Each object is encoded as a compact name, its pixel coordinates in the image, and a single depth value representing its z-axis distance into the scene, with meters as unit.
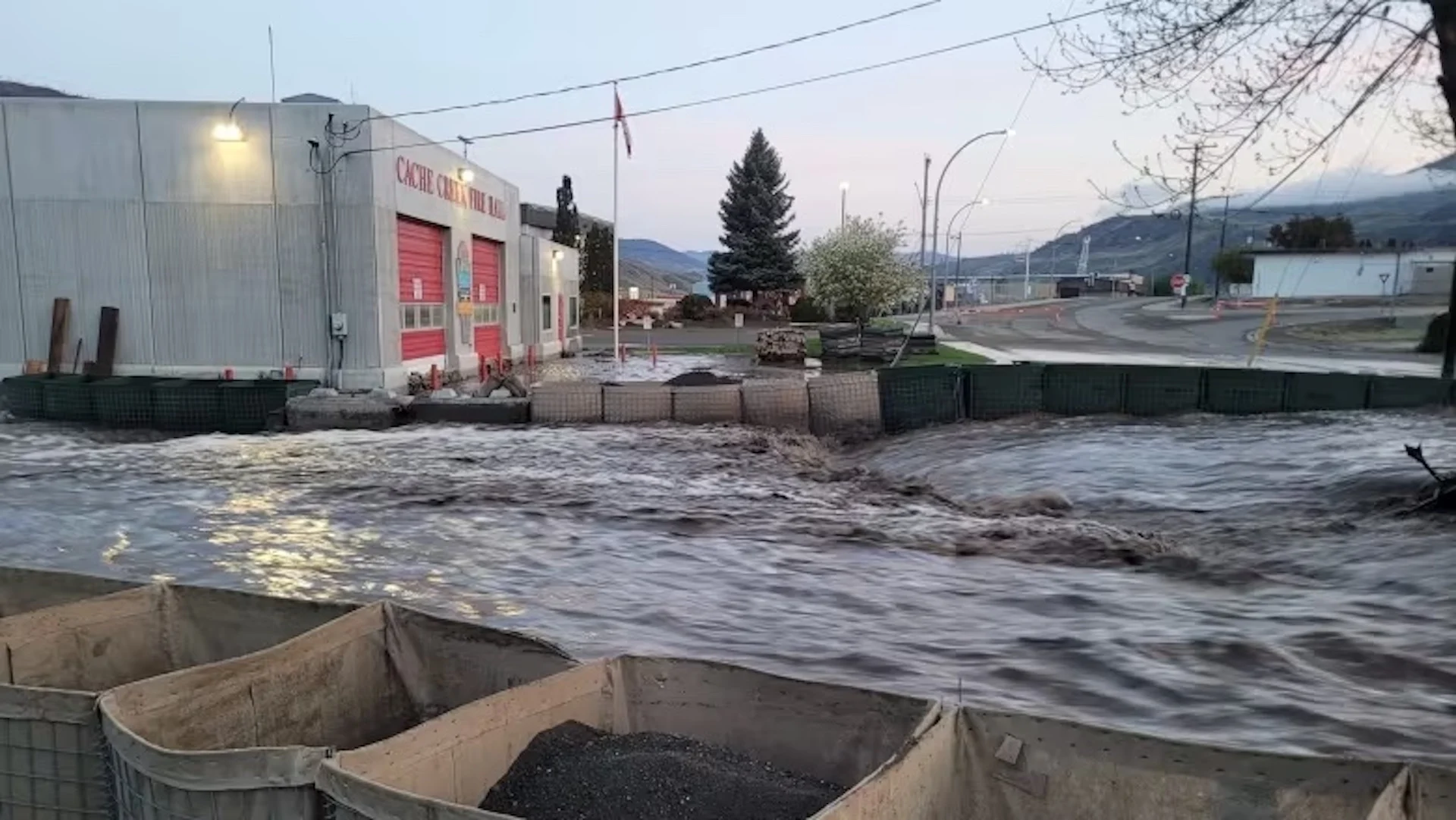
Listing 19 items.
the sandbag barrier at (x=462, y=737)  3.02
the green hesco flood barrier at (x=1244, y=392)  18.58
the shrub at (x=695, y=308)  77.00
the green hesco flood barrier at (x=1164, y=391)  19.11
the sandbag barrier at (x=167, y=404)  18.22
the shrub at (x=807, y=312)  73.69
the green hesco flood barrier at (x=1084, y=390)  19.48
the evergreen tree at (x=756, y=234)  82.25
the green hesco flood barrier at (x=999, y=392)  19.25
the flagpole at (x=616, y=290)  34.62
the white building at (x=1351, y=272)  75.62
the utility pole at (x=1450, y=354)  21.16
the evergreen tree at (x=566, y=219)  81.18
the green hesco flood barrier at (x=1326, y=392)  18.25
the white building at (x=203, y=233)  22.30
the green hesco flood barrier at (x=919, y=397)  18.52
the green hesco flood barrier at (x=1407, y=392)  17.89
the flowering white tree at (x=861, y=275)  47.84
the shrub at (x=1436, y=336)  38.50
